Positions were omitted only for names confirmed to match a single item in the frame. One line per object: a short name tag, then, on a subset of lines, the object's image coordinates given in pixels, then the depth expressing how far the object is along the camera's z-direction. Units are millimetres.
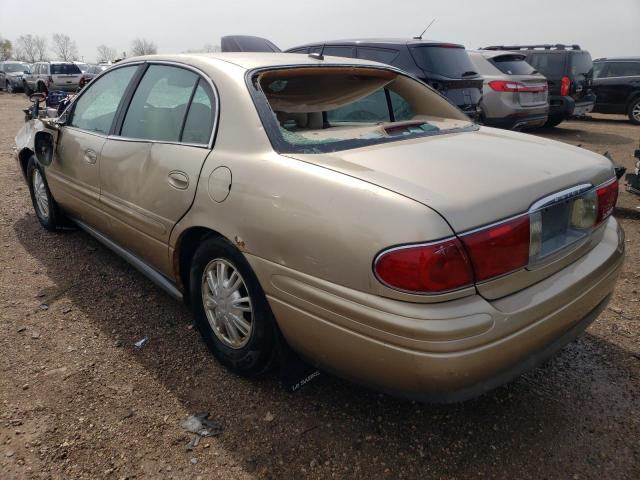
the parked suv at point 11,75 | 26450
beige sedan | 1725
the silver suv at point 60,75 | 22203
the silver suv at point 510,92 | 8703
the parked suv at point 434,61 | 6762
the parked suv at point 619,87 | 12742
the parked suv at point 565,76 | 10844
